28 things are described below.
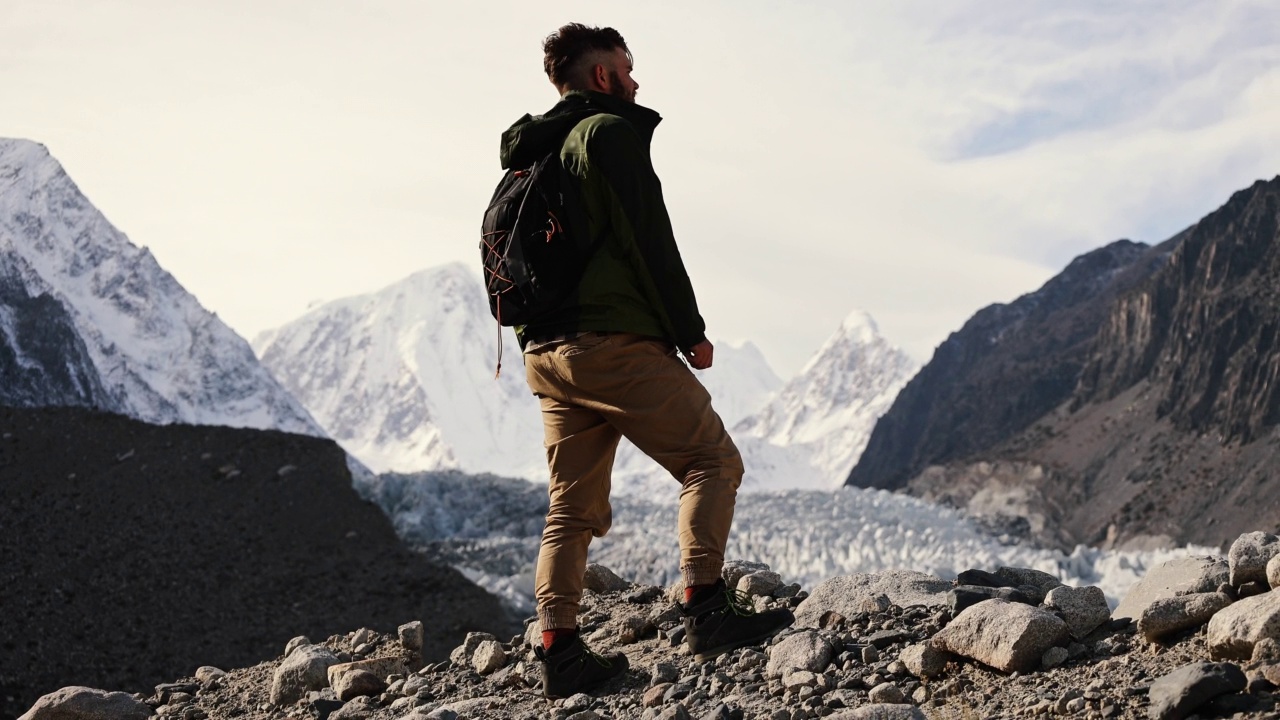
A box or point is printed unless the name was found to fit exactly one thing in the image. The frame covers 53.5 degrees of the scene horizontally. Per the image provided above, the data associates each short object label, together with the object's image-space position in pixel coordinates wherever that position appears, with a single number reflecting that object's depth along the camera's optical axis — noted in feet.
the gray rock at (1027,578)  18.57
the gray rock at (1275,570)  13.23
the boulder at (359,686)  18.29
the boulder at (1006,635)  13.16
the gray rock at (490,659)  18.33
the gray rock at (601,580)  22.93
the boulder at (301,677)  19.44
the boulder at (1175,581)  14.30
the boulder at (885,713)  11.79
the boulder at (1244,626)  11.66
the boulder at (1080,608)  13.97
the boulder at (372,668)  18.79
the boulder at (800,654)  14.20
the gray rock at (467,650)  19.48
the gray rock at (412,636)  21.43
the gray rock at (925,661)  13.65
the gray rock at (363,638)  22.80
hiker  13.47
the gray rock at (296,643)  22.26
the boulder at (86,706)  18.86
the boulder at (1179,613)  12.90
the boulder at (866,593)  16.61
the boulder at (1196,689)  10.94
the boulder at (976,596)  15.20
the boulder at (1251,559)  13.65
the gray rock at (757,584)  19.56
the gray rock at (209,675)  22.19
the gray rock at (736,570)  20.18
